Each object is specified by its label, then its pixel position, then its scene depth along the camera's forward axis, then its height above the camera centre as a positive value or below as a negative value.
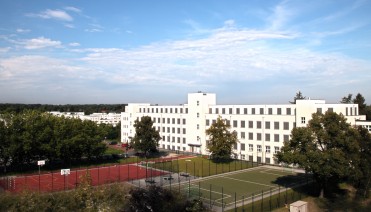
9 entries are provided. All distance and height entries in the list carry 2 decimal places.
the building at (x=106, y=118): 137.85 -3.78
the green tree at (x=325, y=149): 33.72 -4.43
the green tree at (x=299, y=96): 105.31 +4.08
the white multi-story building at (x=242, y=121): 54.31 -2.41
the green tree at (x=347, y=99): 97.76 +2.83
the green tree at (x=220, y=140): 57.31 -5.53
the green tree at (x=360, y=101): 83.12 +2.03
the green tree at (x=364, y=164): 35.83 -6.12
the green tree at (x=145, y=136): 61.50 -5.24
